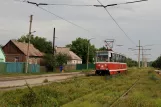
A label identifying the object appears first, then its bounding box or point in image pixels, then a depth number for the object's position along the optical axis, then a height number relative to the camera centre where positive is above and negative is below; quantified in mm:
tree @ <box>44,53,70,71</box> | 58531 +1423
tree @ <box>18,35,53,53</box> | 82856 +7012
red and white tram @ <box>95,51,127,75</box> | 34862 +688
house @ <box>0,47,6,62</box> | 56041 +1745
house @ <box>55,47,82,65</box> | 91688 +3448
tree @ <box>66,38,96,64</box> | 107075 +7304
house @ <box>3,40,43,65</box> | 63812 +2950
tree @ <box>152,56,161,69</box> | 133125 +2974
